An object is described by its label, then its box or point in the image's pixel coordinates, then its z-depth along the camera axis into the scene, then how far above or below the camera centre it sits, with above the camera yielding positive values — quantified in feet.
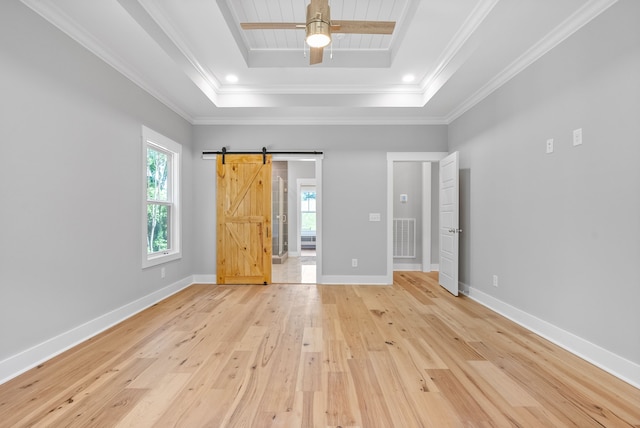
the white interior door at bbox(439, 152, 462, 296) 13.32 -0.58
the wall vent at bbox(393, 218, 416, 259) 19.61 -1.80
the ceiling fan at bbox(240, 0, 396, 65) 6.66 +4.52
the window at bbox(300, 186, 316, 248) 33.74 -0.98
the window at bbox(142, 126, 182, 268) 11.66 +0.53
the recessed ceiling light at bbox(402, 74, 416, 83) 12.50 +5.69
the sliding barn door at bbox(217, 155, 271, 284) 15.58 -0.16
